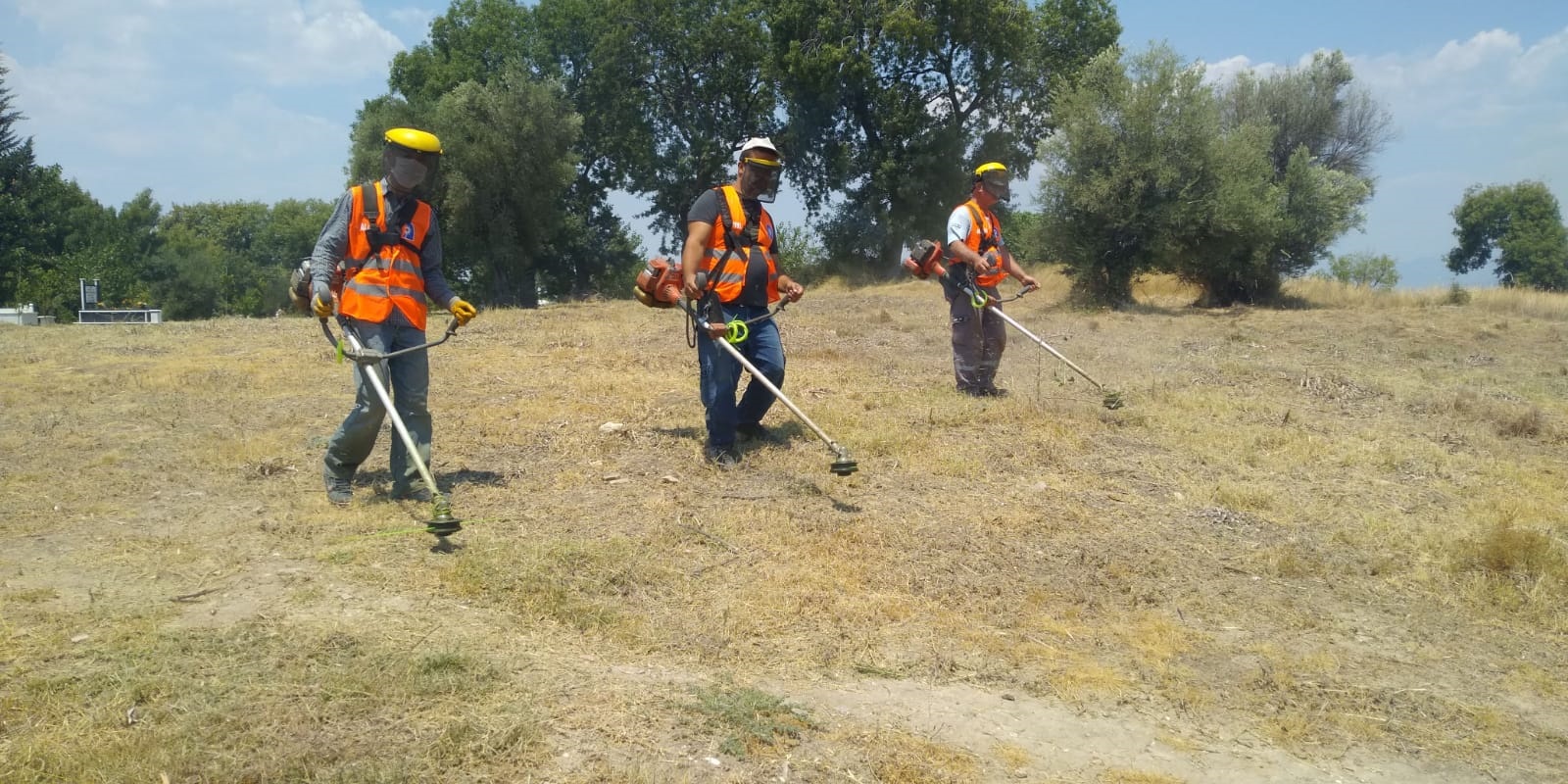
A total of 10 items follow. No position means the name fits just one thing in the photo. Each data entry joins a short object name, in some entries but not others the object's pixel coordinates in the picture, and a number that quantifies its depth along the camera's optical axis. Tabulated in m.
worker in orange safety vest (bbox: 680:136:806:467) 7.20
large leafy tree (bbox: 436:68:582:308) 27.28
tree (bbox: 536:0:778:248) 34.25
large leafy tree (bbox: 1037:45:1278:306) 18.92
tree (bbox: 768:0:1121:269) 29.59
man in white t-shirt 9.27
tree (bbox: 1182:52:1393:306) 20.55
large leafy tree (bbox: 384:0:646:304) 36.06
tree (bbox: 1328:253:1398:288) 25.50
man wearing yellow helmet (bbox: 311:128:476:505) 6.31
